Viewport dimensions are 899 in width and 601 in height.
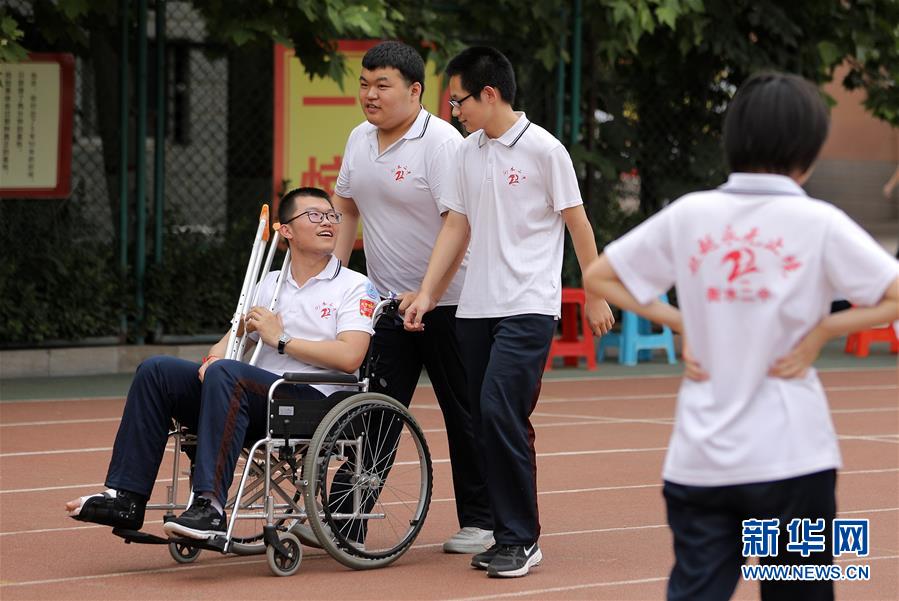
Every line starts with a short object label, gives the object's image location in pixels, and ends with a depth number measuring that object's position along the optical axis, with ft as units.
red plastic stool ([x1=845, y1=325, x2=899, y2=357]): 65.06
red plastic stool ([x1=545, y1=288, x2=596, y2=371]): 58.65
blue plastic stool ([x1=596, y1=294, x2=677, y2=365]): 60.75
